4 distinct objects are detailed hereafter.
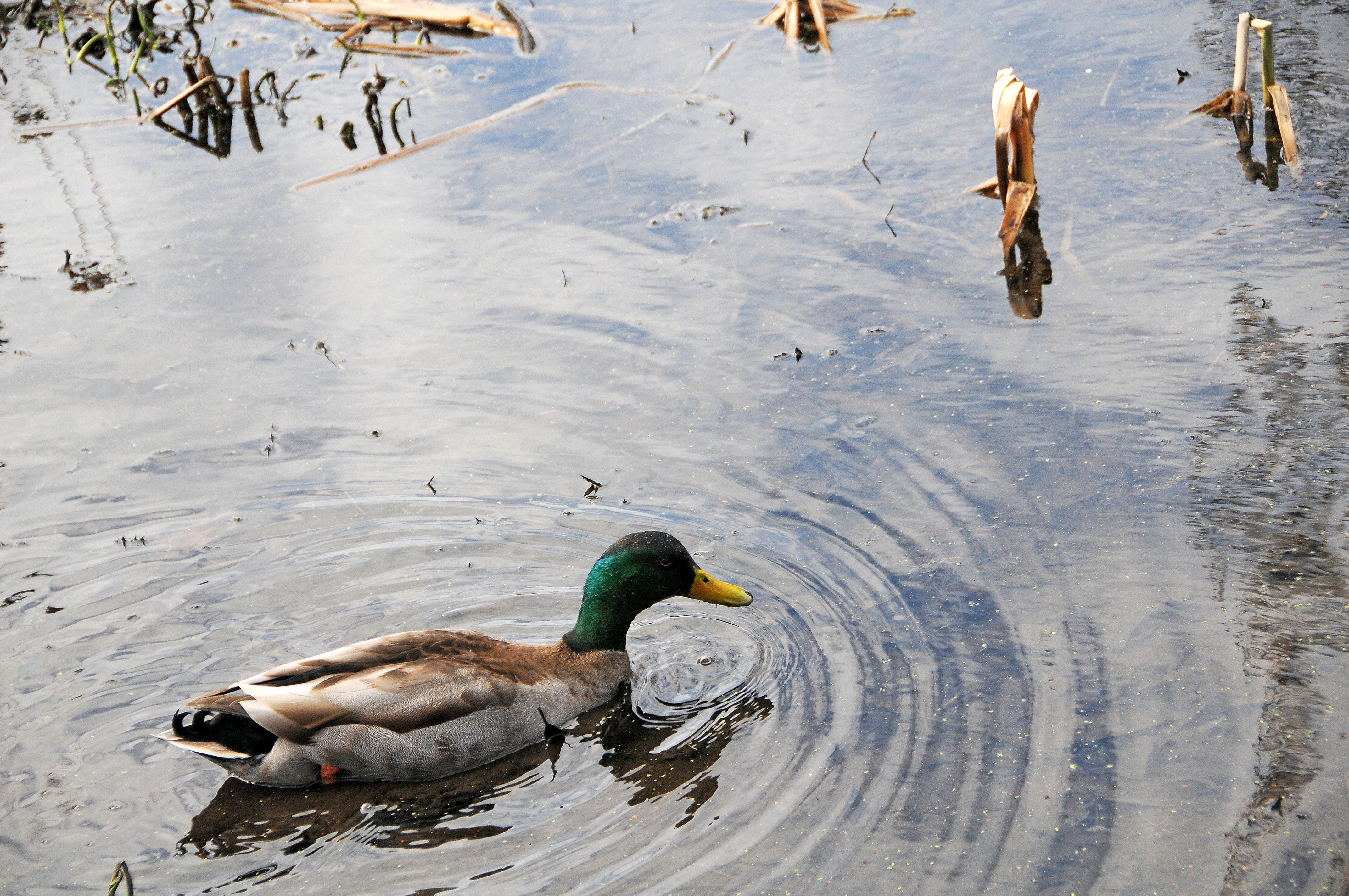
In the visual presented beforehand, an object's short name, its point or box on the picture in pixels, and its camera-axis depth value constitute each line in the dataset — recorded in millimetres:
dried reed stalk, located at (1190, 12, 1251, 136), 16484
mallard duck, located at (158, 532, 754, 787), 9086
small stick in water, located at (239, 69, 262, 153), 19234
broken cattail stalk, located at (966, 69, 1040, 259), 14914
